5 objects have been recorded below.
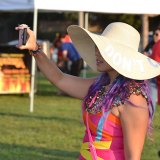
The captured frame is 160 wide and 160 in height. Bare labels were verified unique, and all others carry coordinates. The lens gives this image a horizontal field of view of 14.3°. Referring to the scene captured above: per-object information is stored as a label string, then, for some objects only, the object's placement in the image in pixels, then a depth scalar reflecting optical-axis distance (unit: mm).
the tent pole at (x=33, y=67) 12042
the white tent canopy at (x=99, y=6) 11672
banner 16062
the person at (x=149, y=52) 9307
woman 3408
